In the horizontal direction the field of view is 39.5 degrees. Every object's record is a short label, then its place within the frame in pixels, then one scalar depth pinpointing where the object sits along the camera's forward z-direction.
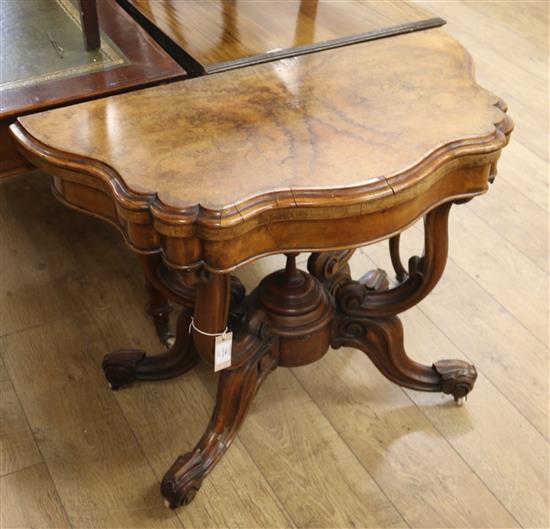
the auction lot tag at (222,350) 1.17
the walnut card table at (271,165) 0.94
